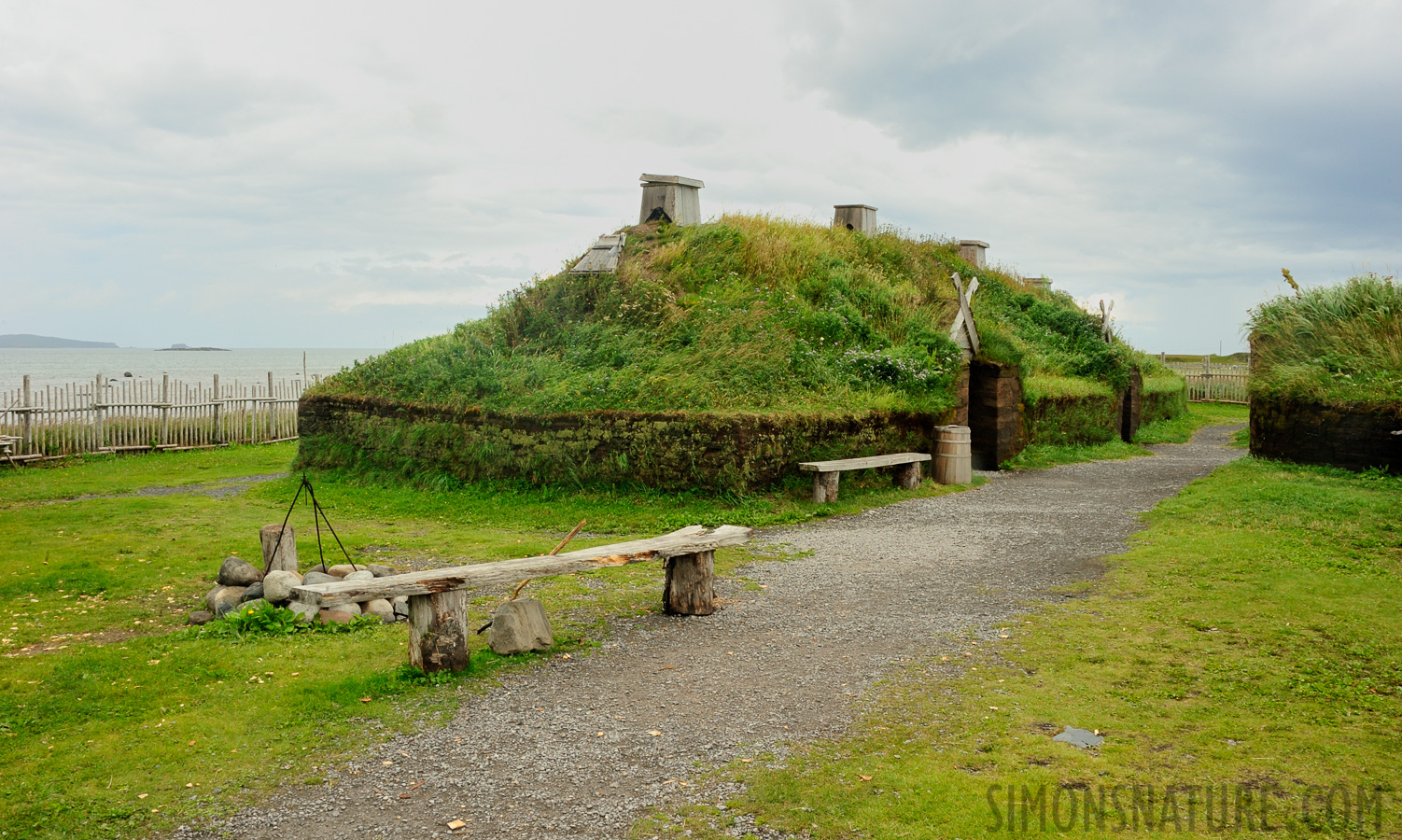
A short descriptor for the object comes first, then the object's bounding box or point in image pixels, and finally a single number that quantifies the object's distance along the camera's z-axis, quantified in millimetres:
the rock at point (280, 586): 7566
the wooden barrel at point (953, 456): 15273
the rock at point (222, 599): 7633
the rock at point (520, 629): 6641
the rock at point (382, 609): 7582
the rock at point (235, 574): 8094
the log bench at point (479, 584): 6074
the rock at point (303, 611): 7312
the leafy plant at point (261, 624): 7156
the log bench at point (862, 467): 13094
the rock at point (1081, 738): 4941
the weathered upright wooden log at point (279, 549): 8502
